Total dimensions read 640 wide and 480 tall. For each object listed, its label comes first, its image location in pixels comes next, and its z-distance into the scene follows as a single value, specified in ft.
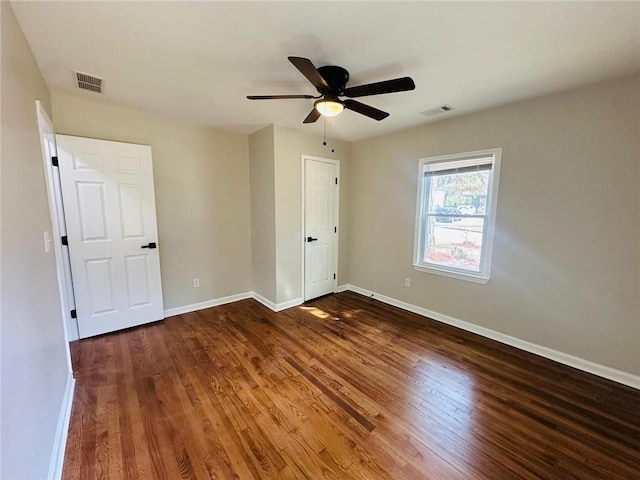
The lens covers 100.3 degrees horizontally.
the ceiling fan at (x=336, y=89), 5.59
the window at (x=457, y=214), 9.61
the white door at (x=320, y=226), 12.71
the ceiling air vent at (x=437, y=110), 9.19
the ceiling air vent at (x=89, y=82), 7.21
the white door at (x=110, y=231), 8.83
